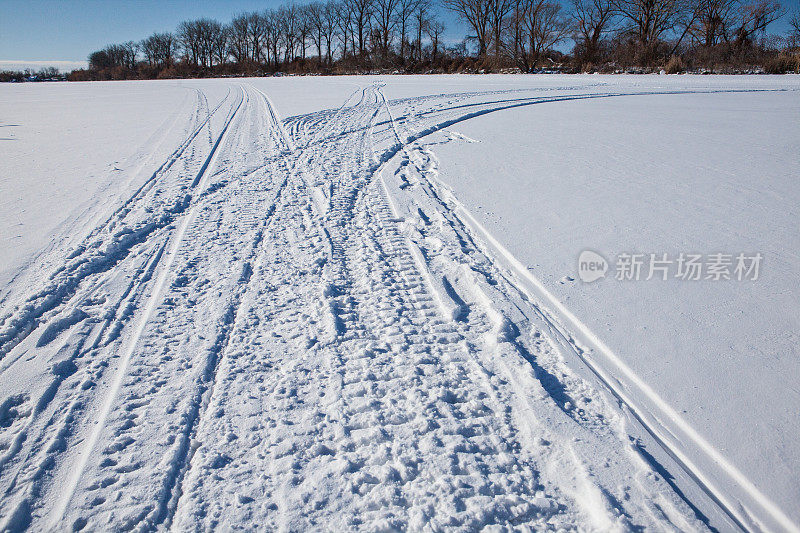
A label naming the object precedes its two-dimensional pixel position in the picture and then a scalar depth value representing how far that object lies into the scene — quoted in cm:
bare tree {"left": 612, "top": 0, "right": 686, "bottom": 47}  3381
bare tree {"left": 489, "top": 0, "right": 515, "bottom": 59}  3972
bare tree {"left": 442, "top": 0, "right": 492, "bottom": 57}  4241
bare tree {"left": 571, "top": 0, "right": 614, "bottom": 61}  3575
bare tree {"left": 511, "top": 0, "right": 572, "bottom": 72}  3638
